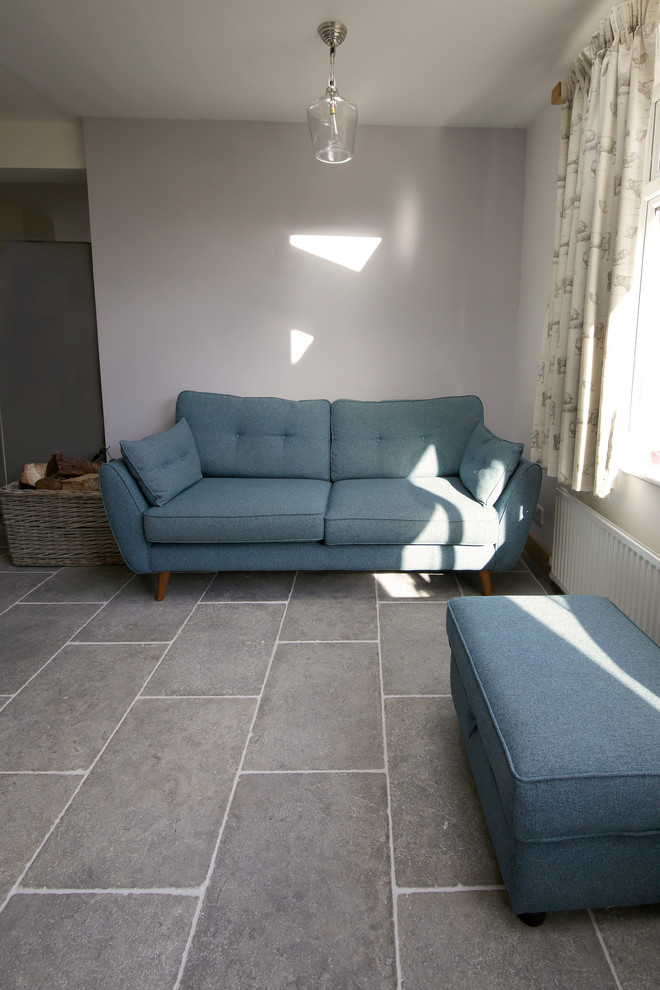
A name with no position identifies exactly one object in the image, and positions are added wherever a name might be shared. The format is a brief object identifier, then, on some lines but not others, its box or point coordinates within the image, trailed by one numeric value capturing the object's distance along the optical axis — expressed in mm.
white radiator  1818
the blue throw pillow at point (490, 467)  2541
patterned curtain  1898
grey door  3619
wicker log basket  3037
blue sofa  2557
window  2043
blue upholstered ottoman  1033
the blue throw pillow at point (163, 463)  2607
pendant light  2393
